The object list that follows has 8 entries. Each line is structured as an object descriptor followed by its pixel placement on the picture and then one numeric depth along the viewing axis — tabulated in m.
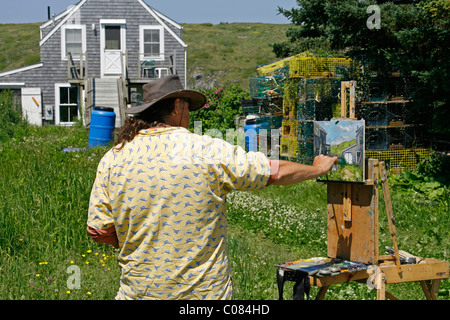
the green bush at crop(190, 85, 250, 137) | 16.91
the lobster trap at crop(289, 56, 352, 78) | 12.56
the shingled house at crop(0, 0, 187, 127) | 25.66
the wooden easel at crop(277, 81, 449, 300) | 3.73
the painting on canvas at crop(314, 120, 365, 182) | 3.84
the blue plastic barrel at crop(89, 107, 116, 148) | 16.38
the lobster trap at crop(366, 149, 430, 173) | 11.25
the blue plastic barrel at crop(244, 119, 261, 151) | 13.80
